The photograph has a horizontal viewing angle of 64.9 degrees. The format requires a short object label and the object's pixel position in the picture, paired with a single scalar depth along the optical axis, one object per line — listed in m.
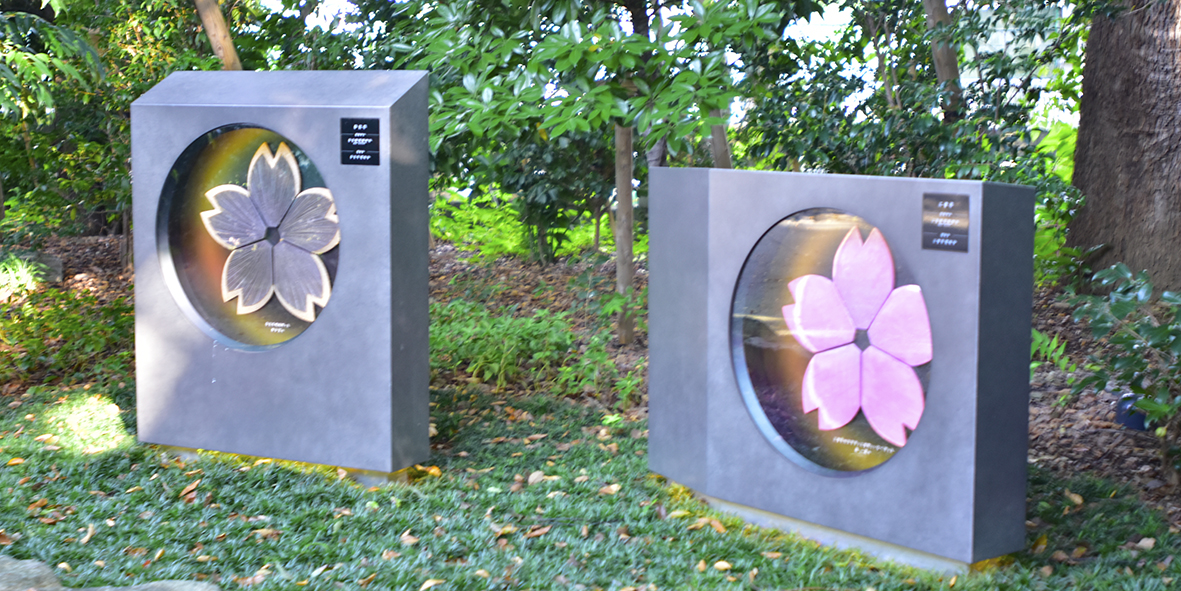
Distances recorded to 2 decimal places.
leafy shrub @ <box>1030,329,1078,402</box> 4.70
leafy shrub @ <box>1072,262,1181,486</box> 3.63
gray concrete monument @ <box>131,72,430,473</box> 4.20
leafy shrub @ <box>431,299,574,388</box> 6.23
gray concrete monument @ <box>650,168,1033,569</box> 3.27
